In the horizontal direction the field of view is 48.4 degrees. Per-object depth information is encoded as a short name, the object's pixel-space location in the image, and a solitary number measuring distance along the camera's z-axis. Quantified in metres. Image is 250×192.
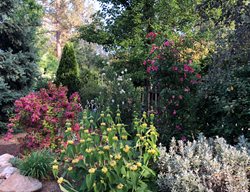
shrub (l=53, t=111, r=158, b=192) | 2.33
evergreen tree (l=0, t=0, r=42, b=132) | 6.51
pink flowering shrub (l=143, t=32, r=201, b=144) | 3.87
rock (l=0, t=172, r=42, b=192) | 3.24
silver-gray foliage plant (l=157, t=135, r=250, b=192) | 2.21
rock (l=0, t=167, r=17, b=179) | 3.56
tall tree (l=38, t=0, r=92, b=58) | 18.83
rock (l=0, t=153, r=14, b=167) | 3.98
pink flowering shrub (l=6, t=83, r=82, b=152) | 3.98
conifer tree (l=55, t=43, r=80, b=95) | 9.04
